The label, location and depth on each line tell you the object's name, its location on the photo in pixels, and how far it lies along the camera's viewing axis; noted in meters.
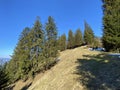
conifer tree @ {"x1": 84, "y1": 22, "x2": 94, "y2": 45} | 32.16
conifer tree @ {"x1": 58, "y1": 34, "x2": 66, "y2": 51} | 37.17
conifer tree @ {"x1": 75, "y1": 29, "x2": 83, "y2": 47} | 37.53
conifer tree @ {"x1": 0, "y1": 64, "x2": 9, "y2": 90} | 17.86
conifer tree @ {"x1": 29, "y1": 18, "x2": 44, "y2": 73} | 17.50
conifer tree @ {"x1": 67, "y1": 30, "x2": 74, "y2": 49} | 37.87
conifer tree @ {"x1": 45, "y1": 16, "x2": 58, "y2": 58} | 17.51
